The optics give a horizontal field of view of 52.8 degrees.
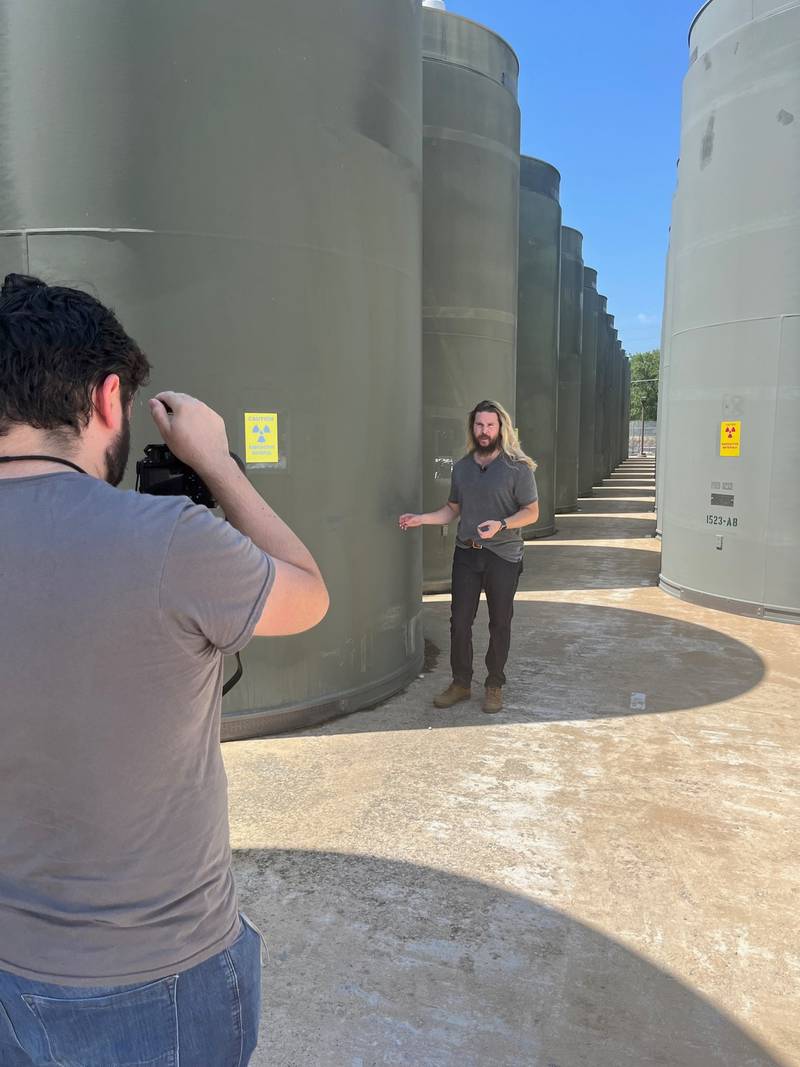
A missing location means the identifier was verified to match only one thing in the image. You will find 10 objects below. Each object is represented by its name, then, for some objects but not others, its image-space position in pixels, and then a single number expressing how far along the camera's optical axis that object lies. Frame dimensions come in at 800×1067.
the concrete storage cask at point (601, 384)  26.01
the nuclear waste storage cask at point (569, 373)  17.77
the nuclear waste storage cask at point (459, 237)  8.99
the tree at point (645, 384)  70.75
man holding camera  1.11
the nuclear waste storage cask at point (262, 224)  4.11
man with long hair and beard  5.30
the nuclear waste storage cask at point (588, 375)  21.81
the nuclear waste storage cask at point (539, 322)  13.90
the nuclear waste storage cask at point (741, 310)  7.47
